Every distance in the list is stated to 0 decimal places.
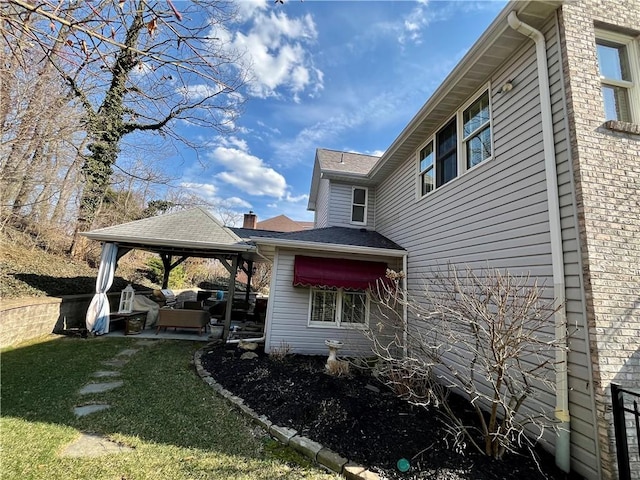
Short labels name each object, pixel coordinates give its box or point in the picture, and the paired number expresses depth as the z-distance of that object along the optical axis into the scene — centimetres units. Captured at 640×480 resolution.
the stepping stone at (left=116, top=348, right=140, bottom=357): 741
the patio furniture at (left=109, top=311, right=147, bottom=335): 973
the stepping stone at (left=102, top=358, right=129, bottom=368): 659
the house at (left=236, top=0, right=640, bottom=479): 330
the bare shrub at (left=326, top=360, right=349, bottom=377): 639
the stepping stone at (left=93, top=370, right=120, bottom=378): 588
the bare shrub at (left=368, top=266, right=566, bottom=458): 329
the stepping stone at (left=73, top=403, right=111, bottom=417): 431
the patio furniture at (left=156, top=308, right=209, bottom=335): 990
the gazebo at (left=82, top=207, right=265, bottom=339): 923
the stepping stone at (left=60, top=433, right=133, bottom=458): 336
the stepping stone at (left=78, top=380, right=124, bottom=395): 512
